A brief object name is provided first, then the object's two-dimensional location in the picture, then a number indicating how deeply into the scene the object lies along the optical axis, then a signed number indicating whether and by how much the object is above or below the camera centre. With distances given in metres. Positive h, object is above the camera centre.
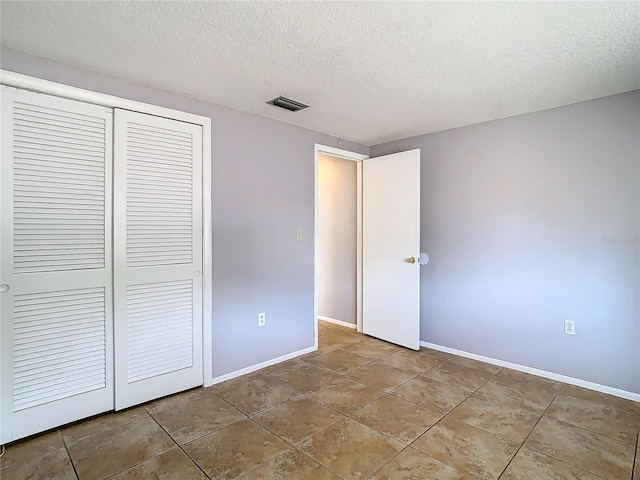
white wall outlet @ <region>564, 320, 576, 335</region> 2.78 -0.69
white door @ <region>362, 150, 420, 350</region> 3.58 -0.08
